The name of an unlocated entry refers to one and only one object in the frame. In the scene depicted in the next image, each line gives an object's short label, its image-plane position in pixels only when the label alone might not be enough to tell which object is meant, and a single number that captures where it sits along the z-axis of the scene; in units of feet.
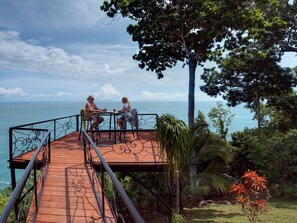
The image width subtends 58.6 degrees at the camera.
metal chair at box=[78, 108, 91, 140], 30.52
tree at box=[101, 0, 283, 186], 36.83
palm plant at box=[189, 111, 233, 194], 32.46
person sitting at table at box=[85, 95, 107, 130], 29.94
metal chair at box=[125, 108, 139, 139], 30.53
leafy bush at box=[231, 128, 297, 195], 39.99
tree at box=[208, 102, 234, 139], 64.23
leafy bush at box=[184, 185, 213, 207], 35.40
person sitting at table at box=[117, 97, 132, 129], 30.37
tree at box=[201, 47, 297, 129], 50.88
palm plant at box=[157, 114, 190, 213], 19.76
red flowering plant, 18.42
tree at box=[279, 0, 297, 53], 50.61
